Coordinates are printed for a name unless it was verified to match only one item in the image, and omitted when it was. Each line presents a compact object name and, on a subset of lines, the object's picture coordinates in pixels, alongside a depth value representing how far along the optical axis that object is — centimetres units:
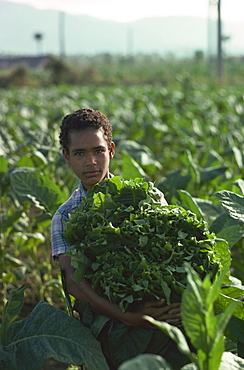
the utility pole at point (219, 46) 2805
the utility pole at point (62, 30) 12197
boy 330
